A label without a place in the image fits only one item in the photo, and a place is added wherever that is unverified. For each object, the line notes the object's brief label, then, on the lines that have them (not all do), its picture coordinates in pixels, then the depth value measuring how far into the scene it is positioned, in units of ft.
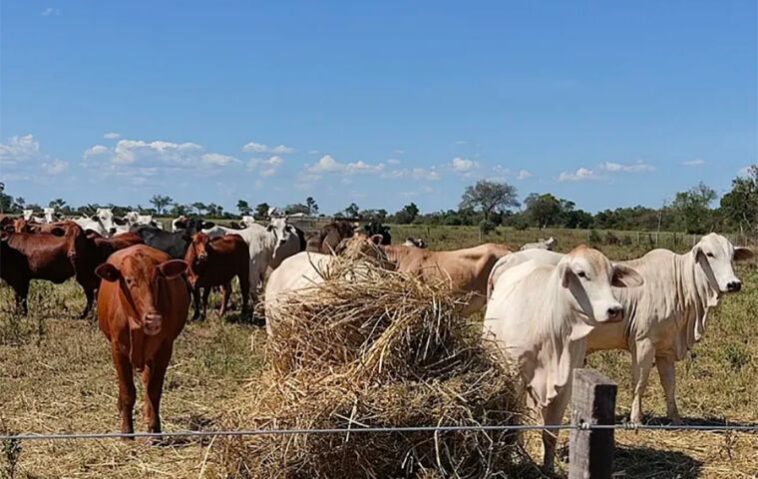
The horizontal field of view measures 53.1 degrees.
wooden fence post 9.60
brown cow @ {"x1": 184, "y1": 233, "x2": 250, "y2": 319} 39.83
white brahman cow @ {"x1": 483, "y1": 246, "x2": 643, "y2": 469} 15.33
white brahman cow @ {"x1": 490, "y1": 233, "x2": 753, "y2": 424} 21.18
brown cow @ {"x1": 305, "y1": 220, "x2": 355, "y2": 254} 43.80
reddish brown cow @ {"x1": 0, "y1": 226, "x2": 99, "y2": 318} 39.70
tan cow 30.71
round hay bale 12.63
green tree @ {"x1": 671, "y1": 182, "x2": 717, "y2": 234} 129.08
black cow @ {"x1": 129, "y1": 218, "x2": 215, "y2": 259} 47.80
